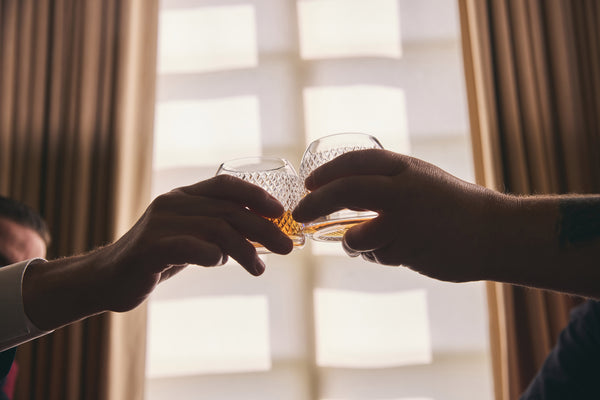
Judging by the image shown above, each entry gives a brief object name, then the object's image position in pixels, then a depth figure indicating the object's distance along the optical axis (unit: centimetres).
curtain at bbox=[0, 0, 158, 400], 234
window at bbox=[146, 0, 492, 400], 253
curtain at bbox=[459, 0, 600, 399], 231
